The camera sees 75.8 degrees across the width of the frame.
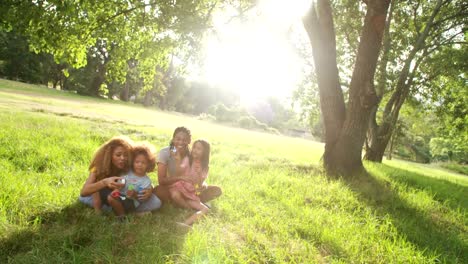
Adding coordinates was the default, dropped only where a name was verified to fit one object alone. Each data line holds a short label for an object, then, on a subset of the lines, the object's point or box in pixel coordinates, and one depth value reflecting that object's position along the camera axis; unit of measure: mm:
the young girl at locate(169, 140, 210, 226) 4840
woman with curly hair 4250
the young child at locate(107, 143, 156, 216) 4266
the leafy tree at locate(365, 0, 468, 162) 13281
